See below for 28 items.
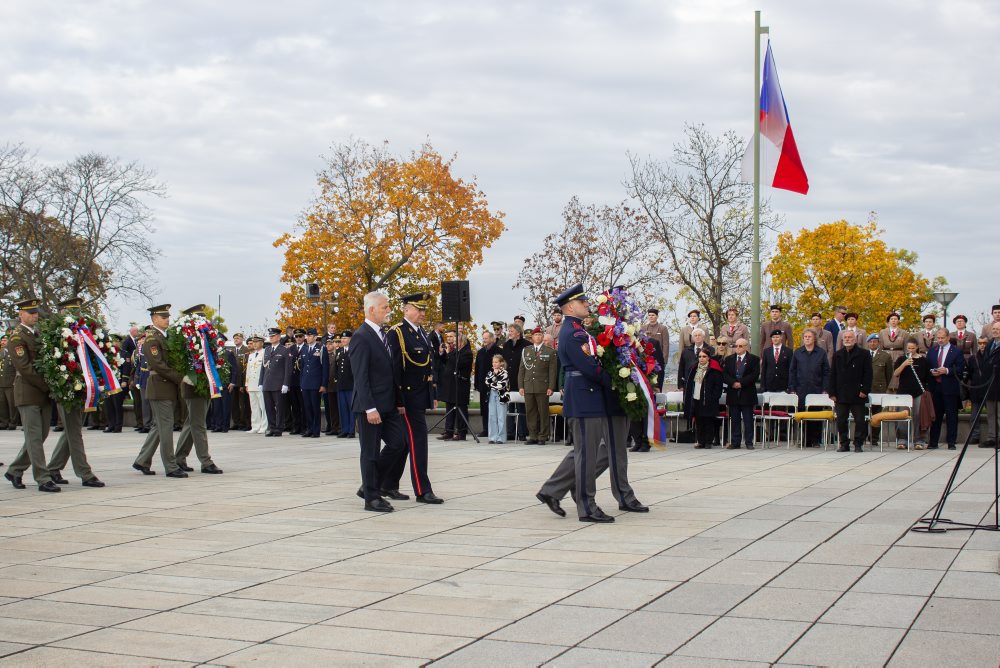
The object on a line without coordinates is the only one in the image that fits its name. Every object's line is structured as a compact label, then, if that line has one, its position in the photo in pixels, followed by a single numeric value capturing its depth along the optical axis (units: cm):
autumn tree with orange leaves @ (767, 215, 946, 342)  5503
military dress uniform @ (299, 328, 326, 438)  2112
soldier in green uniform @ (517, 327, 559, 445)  1877
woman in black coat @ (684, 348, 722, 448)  1780
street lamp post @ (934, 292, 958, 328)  3559
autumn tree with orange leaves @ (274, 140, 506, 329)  4156
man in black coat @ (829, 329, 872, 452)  1689
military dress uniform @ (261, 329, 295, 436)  2153
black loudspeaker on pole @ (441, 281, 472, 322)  1995
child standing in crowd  1945
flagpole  1938
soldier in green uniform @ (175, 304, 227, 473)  1366
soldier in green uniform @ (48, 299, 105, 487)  1202
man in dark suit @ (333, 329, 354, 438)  2033
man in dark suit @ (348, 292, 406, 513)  1009
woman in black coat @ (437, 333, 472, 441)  1989
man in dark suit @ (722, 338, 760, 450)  1777
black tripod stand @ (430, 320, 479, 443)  1989
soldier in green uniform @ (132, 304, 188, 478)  1314
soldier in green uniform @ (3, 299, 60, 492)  1171
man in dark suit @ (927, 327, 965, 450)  1739
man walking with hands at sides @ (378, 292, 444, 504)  1039
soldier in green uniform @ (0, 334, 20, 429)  2336
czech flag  2145
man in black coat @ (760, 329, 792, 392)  1856
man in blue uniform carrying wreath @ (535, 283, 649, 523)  925
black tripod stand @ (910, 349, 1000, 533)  831
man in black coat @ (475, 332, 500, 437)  2025
